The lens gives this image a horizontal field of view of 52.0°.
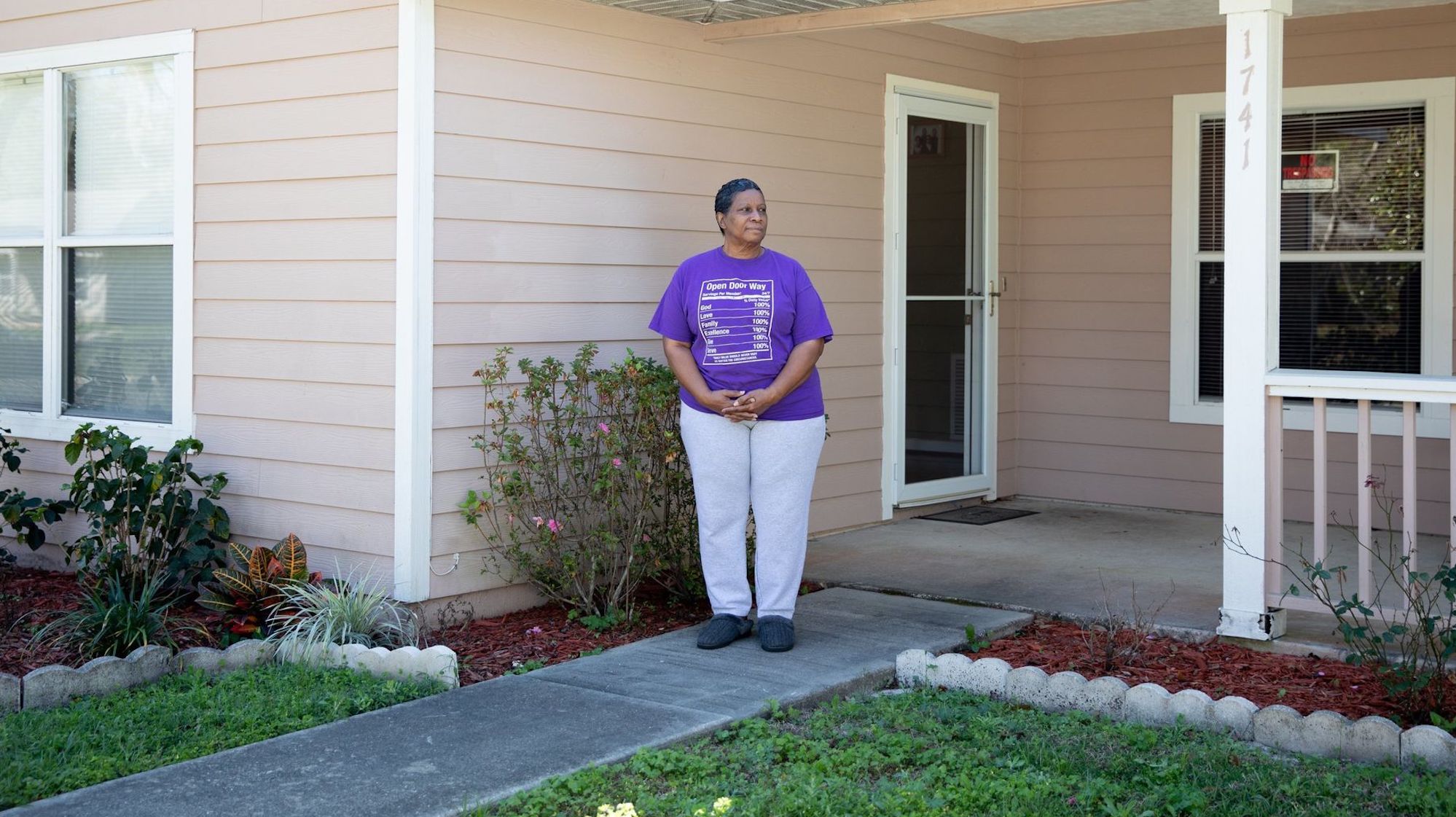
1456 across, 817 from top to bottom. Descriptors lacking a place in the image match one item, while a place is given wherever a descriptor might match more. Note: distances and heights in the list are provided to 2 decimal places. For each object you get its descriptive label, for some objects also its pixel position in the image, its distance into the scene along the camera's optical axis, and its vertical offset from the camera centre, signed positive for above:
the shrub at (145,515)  5.66 -0.44
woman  5.16 +0.05
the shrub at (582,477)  5.56 -0.28
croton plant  5.33 -0.66
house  5.46 +0.77
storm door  7.76 +0.55
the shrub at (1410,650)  4.22 -0.74
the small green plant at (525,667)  4.96 -0.89
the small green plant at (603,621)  5.56 -0.82
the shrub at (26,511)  6.12 -0.46
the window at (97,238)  6.24 +0.71
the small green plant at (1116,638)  4.93 -0.80
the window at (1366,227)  7.12 +0.88
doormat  7.85 -0.59
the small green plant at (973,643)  5.25 -0.84
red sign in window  7.41 +1.18
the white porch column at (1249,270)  5.03 +0.47
